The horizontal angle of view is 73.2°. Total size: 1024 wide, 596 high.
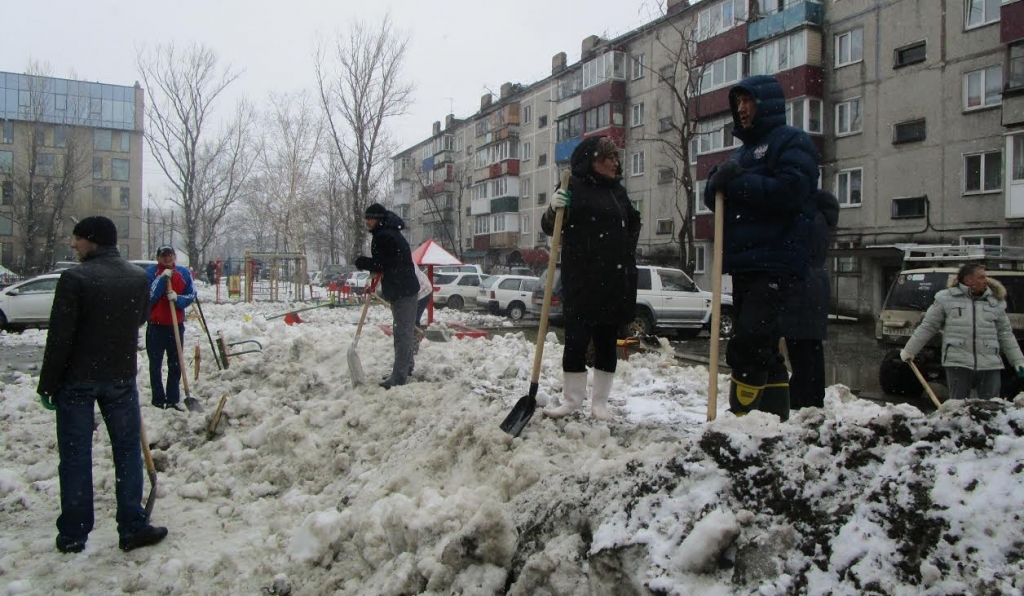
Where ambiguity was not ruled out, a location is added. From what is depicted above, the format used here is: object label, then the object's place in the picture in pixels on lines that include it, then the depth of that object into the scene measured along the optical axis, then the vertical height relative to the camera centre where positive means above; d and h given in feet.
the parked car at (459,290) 83.35 +0.34
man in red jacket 22.09 -1.13
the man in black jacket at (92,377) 12.15 -1.59
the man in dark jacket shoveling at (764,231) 11.23 +1.08
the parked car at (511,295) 70.90 -0.17
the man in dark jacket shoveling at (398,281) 20.84 +0.35
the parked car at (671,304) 53.57 -0.71
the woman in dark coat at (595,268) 13.32 +0.51
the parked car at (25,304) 54.65 -1.18
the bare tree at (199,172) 109.60 +21.14
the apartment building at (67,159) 135.13 +32.84
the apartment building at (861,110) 69.77 +22.49
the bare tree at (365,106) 82.53 +22.43
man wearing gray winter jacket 19.54 -1.00
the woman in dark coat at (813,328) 13.52 -0.63
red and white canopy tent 48.41 +2.61
